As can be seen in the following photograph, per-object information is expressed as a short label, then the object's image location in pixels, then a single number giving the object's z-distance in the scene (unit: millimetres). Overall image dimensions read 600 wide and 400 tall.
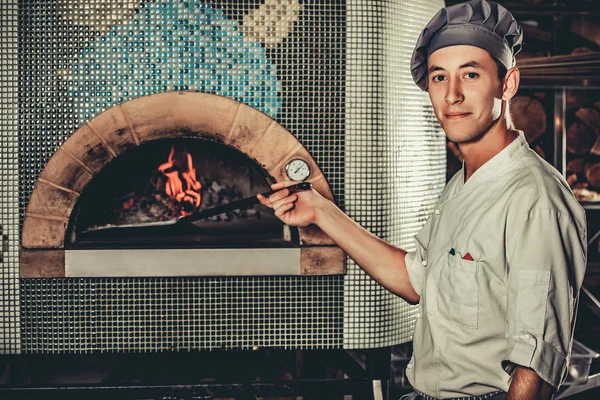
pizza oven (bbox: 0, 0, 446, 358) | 3471
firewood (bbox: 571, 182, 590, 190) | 6473
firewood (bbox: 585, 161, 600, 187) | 6465
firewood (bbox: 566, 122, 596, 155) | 6445
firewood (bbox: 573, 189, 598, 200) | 6430
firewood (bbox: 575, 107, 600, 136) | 6473
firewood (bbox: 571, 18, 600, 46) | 6207
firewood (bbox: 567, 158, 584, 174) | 6465
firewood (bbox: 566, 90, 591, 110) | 6484
